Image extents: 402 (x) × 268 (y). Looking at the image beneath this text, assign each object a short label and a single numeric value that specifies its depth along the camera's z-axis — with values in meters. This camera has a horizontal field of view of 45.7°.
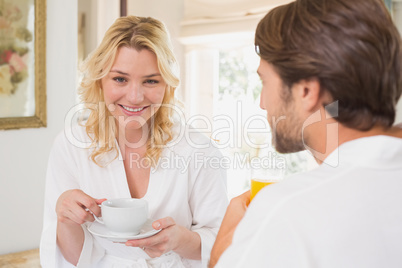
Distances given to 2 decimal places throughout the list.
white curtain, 3.16
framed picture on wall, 2.43
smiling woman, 1.62
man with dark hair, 0.81
